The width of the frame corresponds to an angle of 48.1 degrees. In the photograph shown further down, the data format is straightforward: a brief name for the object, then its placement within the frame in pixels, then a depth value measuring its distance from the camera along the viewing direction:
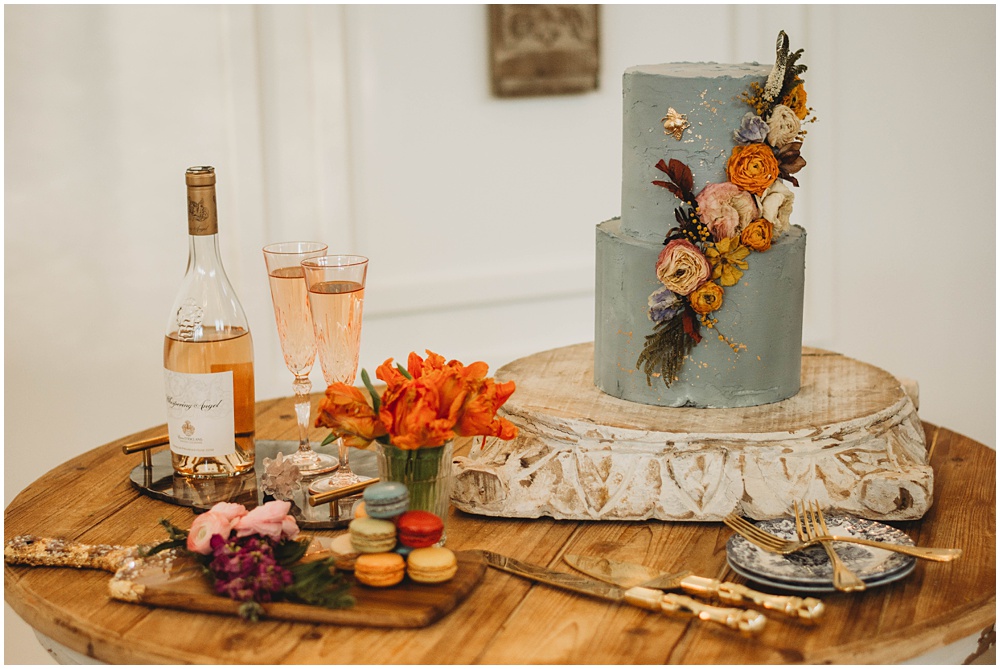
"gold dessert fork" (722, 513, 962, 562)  1.17
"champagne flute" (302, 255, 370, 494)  1.32
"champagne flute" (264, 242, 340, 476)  1.39
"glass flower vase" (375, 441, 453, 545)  1.21
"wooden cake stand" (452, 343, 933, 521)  1.33
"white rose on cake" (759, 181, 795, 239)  1.38
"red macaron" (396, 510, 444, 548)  1.14
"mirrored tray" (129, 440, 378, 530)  1.35
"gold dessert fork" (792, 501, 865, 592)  1.10
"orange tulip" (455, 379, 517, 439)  1.22
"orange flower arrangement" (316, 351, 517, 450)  1.18
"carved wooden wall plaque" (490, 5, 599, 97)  2.62
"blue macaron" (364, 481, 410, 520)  1.13
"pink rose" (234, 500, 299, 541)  1.15
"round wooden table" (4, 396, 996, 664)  1.04
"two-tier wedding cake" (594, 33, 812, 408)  1.37
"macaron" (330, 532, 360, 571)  1.17
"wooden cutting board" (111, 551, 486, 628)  1.08
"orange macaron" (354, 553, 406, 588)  1.12
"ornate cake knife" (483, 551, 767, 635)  1.07
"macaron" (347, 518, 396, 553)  1.13
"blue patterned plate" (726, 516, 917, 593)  1.13
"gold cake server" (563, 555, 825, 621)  1.09
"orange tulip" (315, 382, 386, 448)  1.21
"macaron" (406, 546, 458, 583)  1.13
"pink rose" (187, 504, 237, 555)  1.15
